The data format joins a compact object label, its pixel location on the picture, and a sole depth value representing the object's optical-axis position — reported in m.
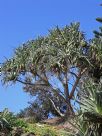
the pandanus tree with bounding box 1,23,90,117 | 15.70
